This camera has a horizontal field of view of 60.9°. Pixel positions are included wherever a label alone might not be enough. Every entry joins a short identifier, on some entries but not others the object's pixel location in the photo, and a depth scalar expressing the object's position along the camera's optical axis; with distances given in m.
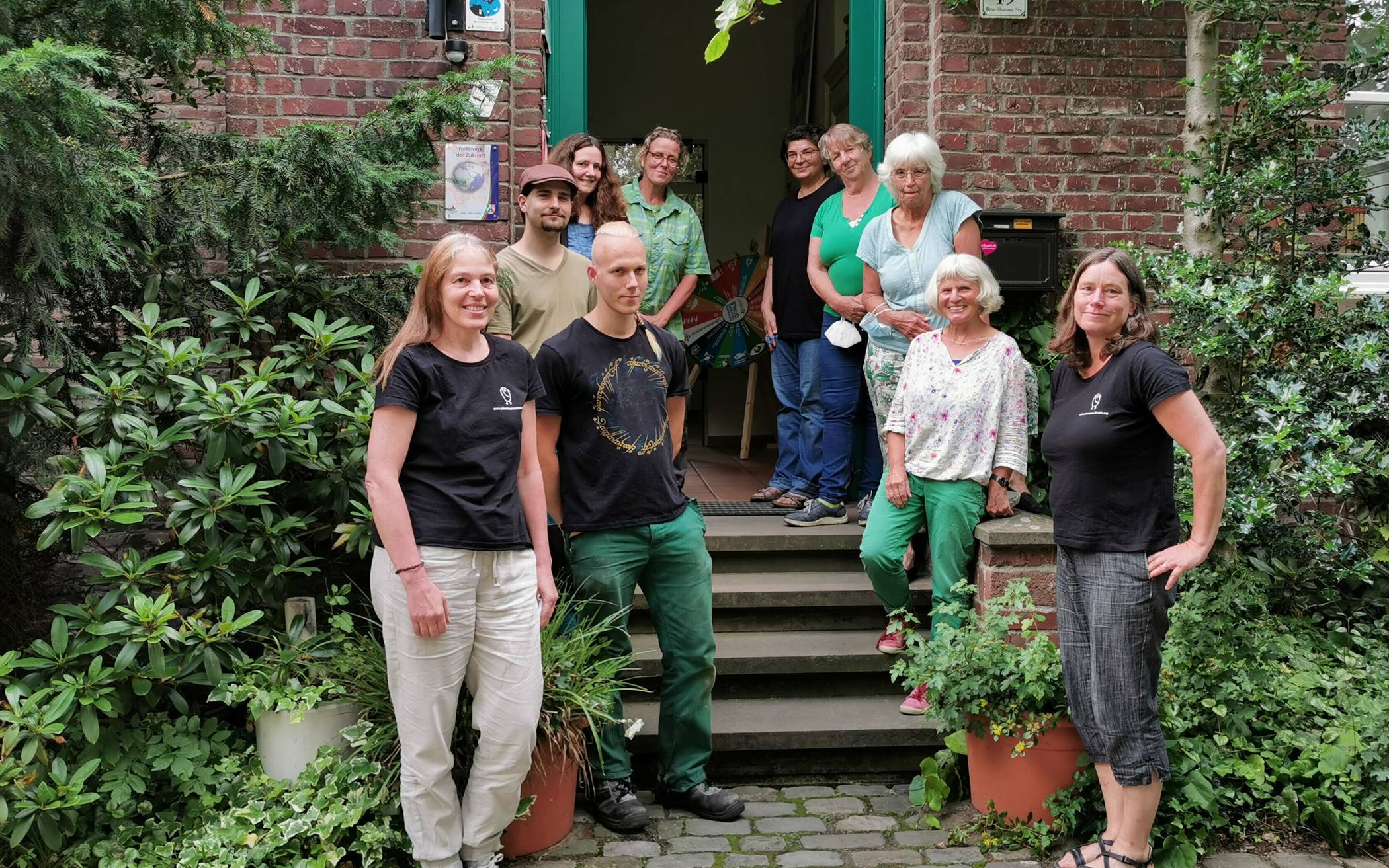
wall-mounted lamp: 5.00
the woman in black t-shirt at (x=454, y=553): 3.09
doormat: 5.59
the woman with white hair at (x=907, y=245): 4.63
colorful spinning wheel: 8.16
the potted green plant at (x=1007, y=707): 3.65
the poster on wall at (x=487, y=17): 5.14
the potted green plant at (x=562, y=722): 3.56
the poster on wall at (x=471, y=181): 5.17
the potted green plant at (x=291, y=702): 3.53
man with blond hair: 3.59
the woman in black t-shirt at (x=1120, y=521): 3.17
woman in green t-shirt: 5.12
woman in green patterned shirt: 5.11
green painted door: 5.58
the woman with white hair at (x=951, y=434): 4.14
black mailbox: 5.21
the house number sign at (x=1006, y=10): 5.42
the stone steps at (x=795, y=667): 4.21
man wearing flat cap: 4.01
